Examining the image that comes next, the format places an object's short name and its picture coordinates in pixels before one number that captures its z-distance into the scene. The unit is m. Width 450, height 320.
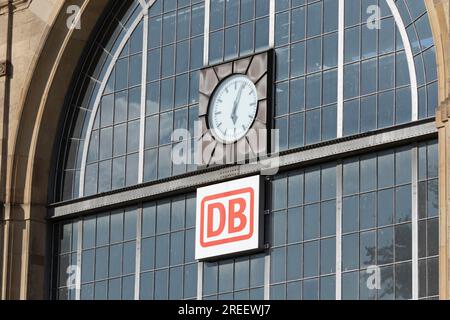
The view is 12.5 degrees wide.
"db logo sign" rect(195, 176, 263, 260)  43.72
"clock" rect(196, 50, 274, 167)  44.16
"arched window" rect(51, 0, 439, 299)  41.28
